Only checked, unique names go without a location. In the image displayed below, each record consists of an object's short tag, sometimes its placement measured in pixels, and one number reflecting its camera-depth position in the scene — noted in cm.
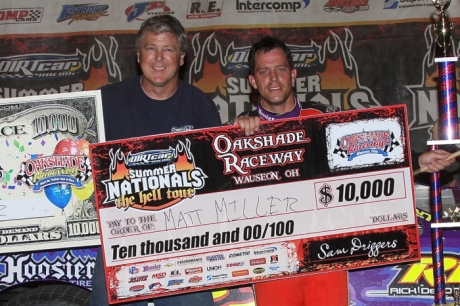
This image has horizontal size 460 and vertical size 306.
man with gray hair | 298
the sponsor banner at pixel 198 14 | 596
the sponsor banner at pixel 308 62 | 601
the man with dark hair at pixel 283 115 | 295
